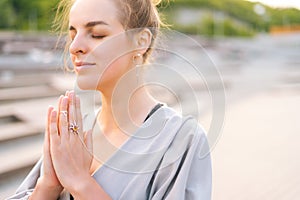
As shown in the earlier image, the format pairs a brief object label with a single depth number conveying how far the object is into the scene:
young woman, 1.10
